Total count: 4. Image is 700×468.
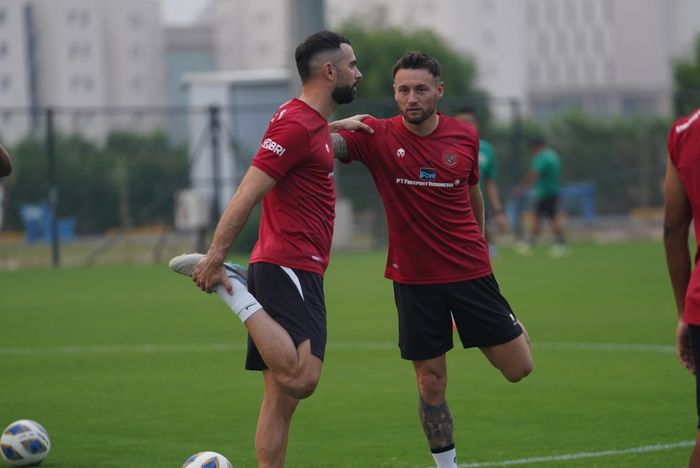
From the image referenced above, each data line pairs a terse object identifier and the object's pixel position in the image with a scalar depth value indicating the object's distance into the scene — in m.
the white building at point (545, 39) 137.25
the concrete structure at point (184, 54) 140.88
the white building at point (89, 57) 108.75
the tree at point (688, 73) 55.81
